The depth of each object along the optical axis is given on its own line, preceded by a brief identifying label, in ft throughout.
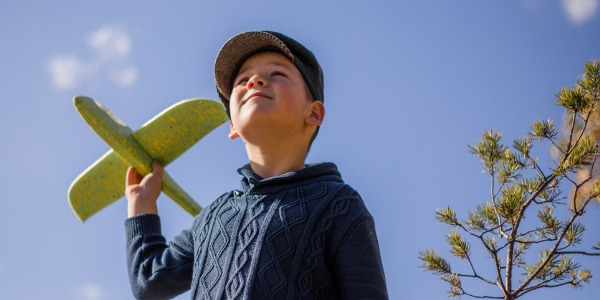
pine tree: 6.88
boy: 5.36
